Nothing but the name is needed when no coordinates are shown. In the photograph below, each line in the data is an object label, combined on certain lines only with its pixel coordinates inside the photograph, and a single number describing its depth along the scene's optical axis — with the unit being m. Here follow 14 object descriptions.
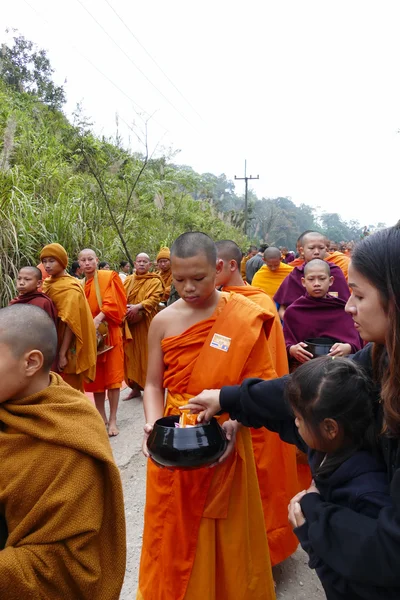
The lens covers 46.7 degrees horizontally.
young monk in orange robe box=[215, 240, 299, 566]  2.50
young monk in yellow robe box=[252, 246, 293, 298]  7.01
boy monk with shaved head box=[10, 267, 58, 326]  4.14
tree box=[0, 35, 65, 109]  19.70
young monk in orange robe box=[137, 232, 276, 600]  2.06
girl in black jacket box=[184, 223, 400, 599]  1.06
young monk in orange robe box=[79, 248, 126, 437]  5.13
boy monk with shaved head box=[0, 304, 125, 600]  1.25
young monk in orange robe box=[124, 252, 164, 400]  6.00
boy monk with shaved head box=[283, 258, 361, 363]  3.31
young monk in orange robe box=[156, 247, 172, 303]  7.52
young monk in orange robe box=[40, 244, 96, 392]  4.40
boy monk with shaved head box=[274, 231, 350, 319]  3.98
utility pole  37.38
